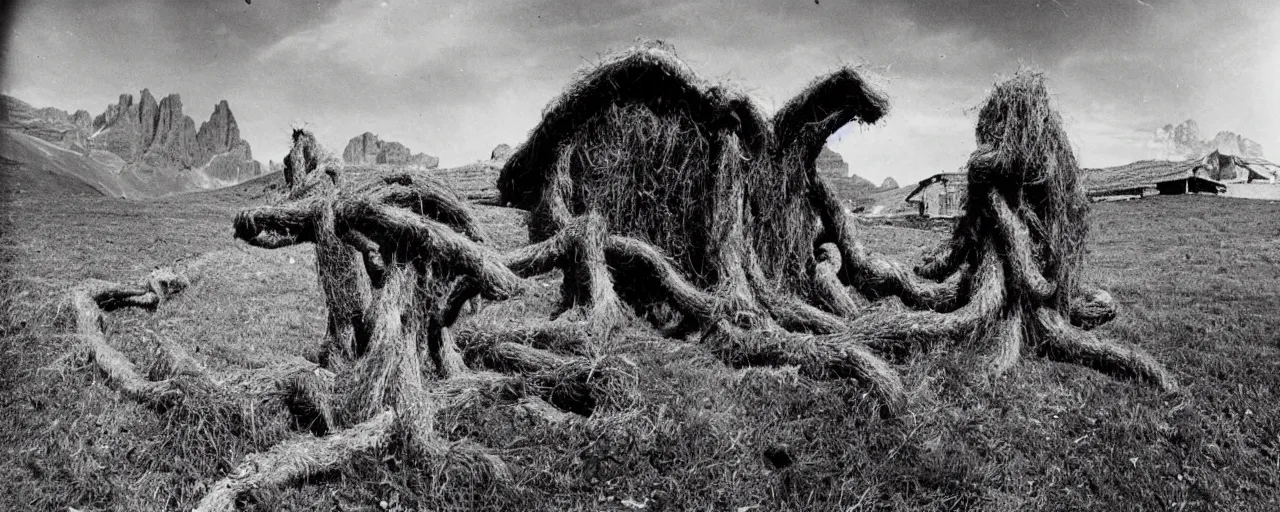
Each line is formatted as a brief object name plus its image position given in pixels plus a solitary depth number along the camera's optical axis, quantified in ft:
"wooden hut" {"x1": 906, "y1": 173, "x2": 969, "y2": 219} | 109.09
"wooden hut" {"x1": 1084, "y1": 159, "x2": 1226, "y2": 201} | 101.24
